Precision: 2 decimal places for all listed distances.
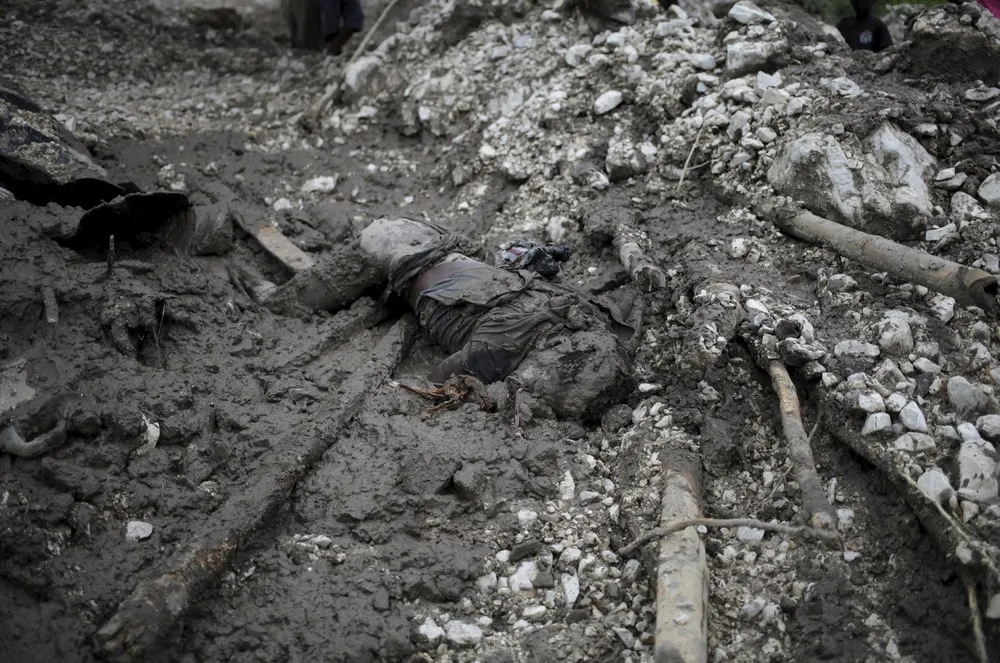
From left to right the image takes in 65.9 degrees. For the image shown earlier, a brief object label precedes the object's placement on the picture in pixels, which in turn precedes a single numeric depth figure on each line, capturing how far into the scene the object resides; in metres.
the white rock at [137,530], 2.91
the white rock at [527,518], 3.15
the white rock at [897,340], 3.27
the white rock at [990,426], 2.88
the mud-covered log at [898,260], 3.04
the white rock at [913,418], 2.96
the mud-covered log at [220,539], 2.52
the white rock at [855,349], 3.28
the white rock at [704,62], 4.82
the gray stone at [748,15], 4.90
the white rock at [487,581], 2.97
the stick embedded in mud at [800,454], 2.70
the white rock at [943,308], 3.36
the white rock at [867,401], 3.04
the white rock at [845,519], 2.94
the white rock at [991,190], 3.68
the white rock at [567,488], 3.28
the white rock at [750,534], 3.01
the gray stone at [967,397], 3.00
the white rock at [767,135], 4.25
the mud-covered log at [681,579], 2.50
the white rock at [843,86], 4.24
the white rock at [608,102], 4.99
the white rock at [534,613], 2.89
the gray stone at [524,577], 2.97
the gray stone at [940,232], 3.62
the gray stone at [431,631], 2.80
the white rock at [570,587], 2.93
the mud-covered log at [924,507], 2.52
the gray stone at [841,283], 3.61
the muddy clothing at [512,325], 3.59
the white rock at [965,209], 3.64
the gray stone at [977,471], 2.70
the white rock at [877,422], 2.98
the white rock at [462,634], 2.80
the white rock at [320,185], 5.33
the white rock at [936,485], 2.73
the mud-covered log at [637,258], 3.87
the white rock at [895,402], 3.03
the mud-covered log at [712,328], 3.41
